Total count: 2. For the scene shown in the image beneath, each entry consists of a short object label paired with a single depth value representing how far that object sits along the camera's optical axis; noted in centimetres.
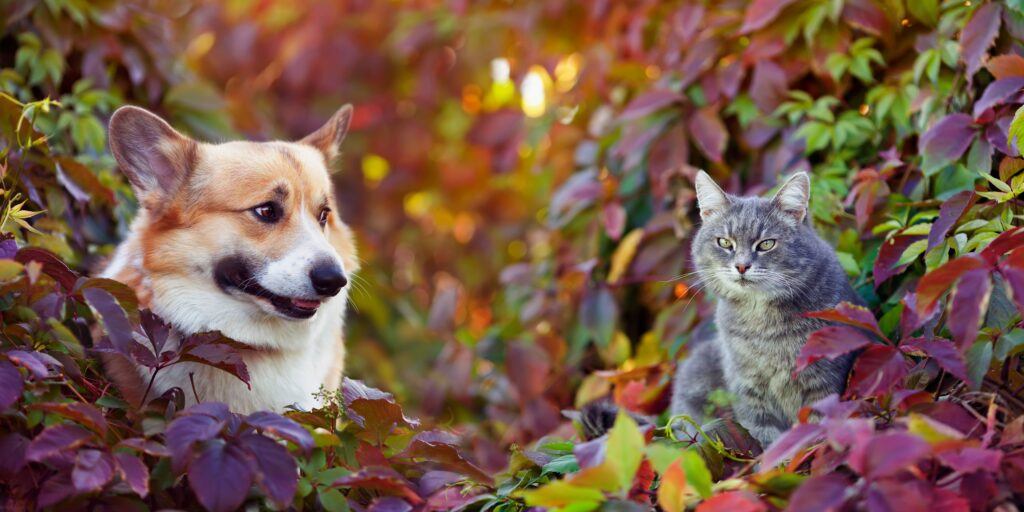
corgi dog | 298
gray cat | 298
